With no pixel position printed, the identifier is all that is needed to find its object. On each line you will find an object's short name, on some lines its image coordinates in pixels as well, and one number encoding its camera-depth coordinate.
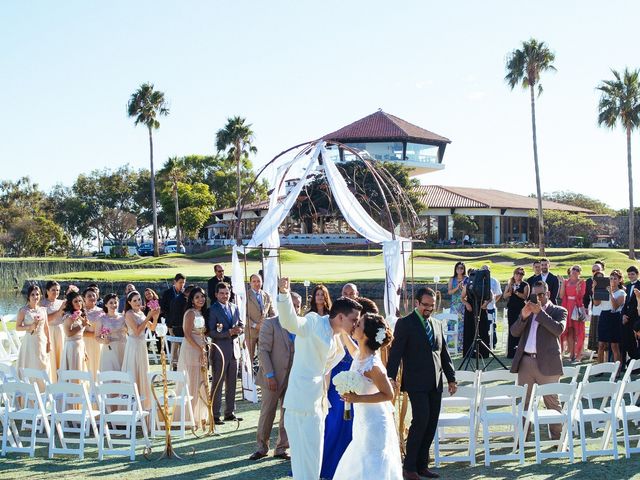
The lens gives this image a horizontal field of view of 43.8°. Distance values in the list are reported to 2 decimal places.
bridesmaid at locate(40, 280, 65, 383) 10.90
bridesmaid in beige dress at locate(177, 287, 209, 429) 10.10
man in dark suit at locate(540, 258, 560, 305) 14.92
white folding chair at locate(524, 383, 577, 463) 8.05
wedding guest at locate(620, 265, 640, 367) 12.46
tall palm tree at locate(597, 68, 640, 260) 48.25
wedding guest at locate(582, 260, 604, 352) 14.25
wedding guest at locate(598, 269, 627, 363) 13.22
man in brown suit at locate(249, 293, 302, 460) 8.52
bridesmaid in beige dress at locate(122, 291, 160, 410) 10.23
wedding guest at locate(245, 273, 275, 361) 12.88
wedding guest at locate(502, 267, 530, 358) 14.43
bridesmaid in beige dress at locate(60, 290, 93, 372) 10.48
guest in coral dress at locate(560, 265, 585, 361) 15.08
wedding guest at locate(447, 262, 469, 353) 15.36
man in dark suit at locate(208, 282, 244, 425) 10.41
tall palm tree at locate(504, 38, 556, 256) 48.97
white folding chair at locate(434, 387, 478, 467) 8.19
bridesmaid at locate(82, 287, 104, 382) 10.89
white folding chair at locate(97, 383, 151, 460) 8.58
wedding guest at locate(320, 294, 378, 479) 7.57
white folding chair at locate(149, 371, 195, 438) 9.40
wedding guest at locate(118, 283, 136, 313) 11.29
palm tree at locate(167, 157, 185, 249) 67.94
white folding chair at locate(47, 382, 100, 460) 8.51
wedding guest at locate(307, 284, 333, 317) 9.17
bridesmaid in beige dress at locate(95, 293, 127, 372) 10.48
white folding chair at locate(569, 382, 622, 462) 8.18
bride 5.93
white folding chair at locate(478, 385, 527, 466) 8.12
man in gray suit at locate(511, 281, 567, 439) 9.12
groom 6.57
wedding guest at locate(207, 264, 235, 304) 13.69
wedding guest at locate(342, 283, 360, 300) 9.43
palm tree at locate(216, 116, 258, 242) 61.16
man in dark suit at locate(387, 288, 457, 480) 7.70
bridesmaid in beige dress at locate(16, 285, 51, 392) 10.44
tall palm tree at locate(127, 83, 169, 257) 59.94
